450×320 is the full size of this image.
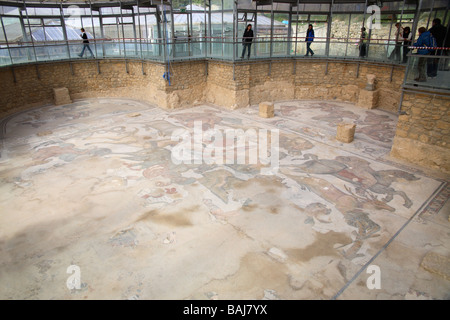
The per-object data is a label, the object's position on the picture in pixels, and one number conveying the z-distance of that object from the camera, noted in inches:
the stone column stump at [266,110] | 484.7
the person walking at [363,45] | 546.0
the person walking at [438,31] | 327.6
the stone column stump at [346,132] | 382.0
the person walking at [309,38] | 585.0
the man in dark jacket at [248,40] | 515.5
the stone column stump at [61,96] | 585.9
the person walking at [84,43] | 616.9
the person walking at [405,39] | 482.7
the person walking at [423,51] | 308.7
